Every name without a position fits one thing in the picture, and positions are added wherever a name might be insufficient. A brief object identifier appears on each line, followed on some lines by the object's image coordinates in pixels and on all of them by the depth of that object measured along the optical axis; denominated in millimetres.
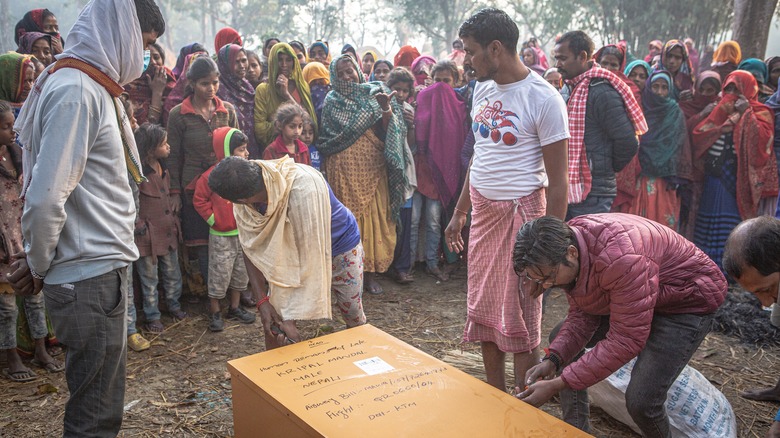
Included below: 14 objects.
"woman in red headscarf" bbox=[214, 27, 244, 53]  5965
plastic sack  2484
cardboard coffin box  1722
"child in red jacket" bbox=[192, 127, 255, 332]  4035
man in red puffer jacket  1853
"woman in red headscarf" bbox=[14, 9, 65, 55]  4941
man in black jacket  3504
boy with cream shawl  2527
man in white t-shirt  2426
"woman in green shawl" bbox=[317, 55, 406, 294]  4961
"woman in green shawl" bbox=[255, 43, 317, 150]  4848
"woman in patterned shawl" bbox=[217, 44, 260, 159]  4926
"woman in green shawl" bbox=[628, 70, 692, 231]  5332
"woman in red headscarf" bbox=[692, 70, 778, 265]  5090
